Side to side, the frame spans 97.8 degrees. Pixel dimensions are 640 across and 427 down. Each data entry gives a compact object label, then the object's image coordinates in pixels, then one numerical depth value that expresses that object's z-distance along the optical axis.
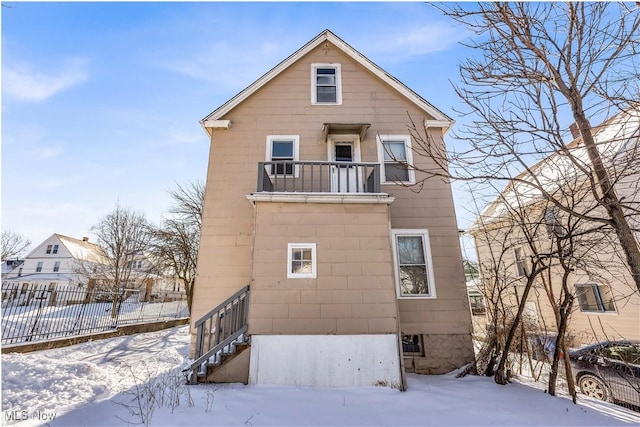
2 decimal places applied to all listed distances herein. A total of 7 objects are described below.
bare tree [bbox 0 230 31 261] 30.27
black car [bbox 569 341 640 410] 6.13
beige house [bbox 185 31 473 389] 5.86
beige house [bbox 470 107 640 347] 8.43
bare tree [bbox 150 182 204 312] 18.61
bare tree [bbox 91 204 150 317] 20.86
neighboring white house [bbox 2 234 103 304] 31.67
